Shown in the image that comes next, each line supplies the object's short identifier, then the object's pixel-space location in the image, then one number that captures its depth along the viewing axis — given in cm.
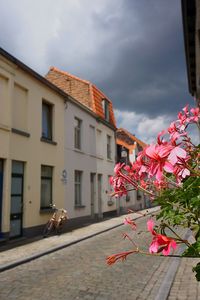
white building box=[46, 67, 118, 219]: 2031
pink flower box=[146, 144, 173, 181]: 165
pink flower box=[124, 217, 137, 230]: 265
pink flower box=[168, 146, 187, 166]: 159
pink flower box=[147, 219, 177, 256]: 177
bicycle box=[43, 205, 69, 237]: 1570
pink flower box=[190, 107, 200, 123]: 263
